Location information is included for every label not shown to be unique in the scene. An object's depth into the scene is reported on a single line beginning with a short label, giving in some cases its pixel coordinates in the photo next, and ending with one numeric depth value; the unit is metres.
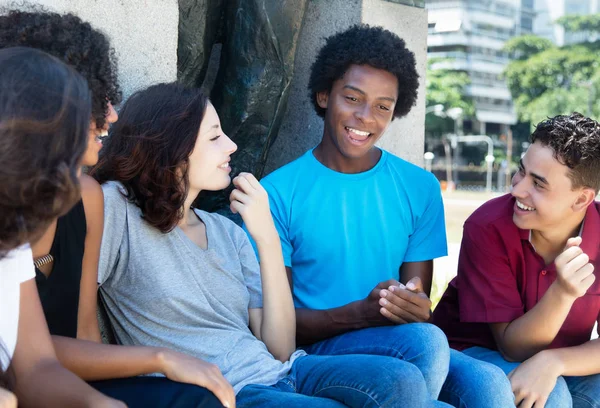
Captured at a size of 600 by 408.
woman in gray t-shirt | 2.42
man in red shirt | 3.00
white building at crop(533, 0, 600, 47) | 73.46
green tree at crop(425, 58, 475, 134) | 53.91
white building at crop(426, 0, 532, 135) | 62.50
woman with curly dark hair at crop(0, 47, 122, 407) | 1.66
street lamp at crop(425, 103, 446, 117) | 52.75
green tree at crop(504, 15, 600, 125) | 49.72
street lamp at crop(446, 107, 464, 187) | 53.75
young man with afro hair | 3.12
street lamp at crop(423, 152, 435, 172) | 47.31
